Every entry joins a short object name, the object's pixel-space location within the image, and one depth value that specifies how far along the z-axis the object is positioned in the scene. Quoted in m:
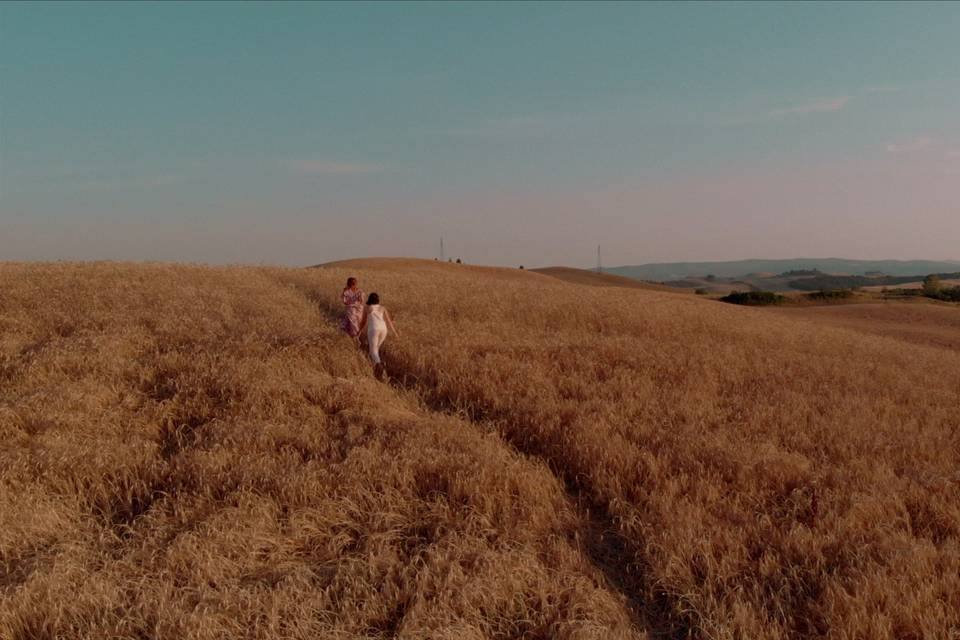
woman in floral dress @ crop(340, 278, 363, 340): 12.98
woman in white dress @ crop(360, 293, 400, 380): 11.41
